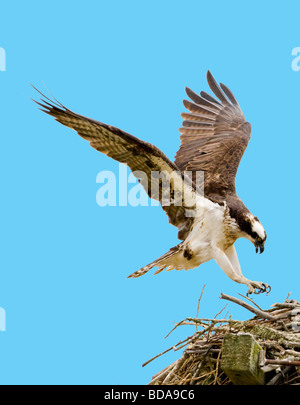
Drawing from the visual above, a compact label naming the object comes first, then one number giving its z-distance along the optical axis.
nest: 10.35
